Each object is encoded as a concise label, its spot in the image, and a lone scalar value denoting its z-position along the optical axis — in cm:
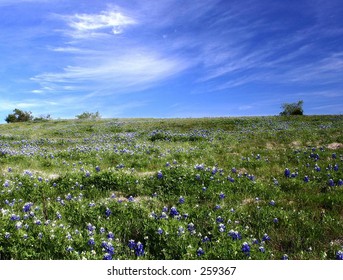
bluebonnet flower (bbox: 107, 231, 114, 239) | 572
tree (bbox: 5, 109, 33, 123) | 7681
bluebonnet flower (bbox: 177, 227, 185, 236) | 564
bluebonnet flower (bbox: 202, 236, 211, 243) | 560
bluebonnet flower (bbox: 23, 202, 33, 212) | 693
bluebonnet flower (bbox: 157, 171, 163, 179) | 923
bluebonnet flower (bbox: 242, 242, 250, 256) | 513
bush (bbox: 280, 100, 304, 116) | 7863
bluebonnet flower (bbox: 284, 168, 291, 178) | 1044
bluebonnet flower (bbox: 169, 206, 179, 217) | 686
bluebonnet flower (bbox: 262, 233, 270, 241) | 588
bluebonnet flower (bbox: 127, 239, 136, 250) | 559
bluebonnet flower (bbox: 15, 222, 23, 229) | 570
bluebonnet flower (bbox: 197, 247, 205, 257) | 516
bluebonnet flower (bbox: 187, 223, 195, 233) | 604
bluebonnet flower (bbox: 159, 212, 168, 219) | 641
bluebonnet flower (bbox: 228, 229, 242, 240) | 568
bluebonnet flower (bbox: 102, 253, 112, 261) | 504
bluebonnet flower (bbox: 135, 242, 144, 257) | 536
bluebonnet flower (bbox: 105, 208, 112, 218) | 679
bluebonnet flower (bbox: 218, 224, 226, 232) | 589
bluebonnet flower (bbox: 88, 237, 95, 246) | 541
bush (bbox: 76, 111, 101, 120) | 8638
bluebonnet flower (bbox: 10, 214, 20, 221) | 613
